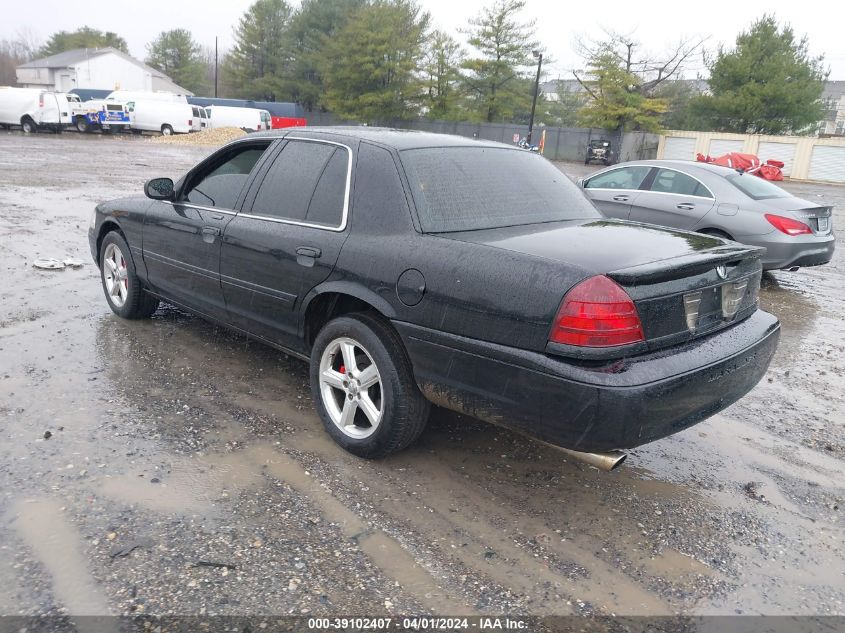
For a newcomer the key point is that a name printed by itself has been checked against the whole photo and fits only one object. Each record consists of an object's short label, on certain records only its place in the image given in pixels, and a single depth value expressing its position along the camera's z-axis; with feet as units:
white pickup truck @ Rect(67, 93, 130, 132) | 130.41
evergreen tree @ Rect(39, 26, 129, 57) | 290.97
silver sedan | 26.12
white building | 226.58
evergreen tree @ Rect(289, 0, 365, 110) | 200.75
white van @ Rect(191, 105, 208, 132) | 141.72
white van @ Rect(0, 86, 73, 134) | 118.62
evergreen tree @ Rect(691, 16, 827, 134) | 143.84
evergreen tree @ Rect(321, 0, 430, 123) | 170.30
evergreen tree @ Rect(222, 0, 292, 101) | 222.48
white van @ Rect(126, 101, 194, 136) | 135.64
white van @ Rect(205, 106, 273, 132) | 139.93
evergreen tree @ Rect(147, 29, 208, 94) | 274.36
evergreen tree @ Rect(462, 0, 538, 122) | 157.48
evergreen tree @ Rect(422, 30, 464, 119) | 165.07
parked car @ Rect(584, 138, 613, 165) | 133.08
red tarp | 88.41
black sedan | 9.27
